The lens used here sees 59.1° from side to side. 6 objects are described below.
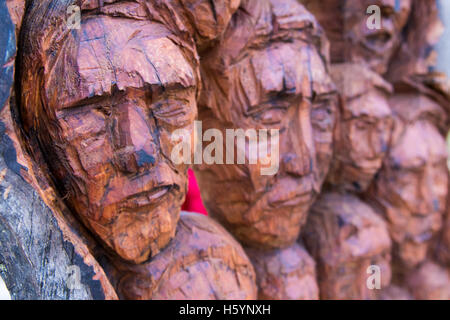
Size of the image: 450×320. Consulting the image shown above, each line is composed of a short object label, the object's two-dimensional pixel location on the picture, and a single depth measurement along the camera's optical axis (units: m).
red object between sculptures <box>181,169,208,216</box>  1.71
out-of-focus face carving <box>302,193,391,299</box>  1.31
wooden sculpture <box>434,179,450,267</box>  1.73
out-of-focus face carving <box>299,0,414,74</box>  1.39
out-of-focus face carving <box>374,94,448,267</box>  1.54
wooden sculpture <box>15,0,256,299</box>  0.64
